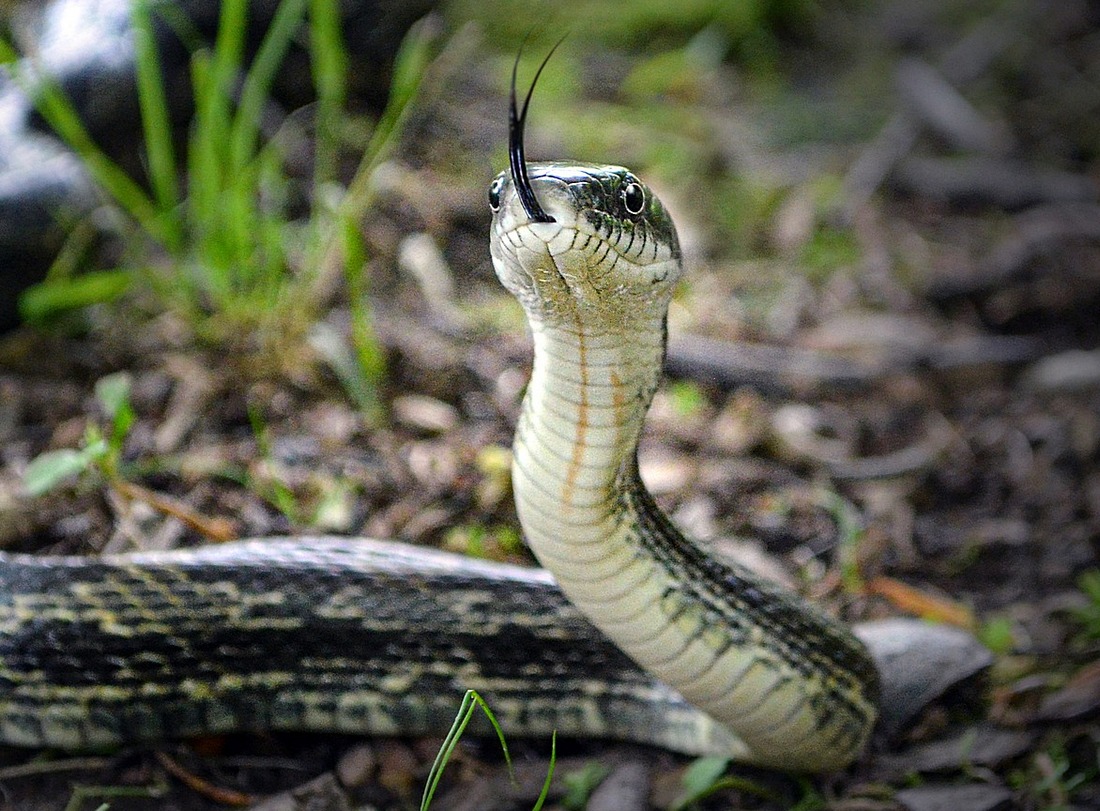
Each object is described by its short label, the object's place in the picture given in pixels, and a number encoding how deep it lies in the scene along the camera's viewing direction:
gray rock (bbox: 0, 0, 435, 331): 3.89
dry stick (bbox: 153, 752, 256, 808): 2.53
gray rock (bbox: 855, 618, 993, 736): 2.78
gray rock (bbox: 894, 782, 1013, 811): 2.51
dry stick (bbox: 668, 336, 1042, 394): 4.10
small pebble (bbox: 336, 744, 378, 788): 2.63
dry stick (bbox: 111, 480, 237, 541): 3.02
